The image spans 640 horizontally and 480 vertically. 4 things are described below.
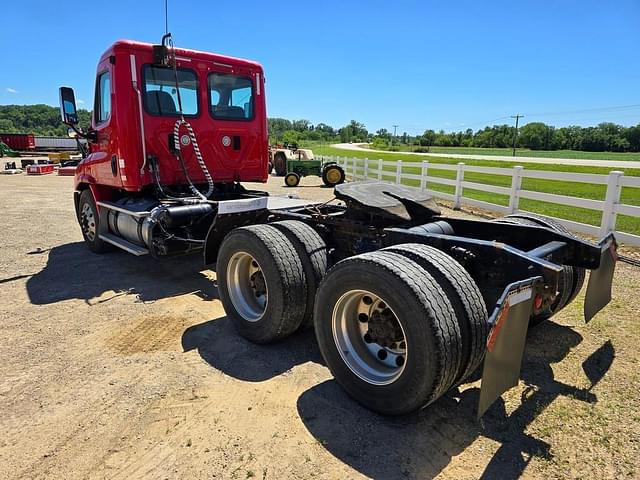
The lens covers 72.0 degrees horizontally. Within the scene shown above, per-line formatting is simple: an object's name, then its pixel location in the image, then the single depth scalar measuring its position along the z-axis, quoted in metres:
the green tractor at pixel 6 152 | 40.16
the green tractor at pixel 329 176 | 18.53
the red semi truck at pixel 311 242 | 2.54
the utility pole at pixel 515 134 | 87.62
